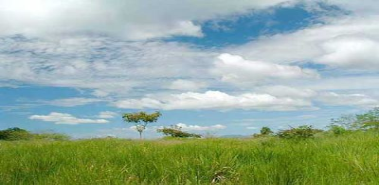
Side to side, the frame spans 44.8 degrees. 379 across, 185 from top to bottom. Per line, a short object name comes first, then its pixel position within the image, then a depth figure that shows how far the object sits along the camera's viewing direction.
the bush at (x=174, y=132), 38.33
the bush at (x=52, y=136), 22.42
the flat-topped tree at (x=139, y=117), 52.25
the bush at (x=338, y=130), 15.81
